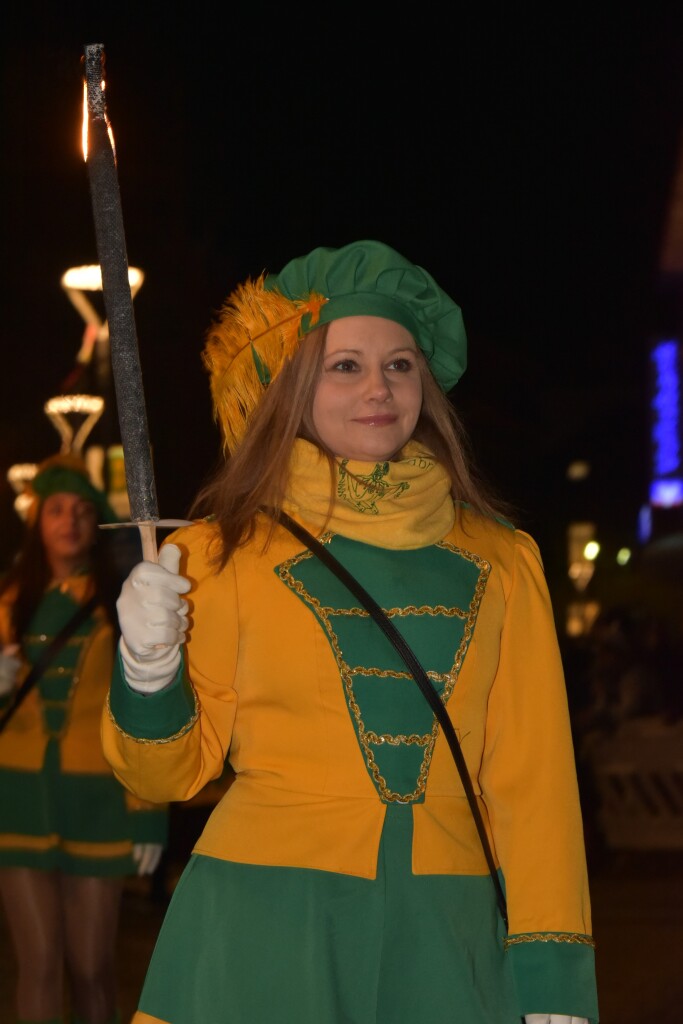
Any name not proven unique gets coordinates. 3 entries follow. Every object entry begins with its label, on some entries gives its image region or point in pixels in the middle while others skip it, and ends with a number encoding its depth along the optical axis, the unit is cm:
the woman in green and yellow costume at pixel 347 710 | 233
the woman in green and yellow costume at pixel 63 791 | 479
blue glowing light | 2152
